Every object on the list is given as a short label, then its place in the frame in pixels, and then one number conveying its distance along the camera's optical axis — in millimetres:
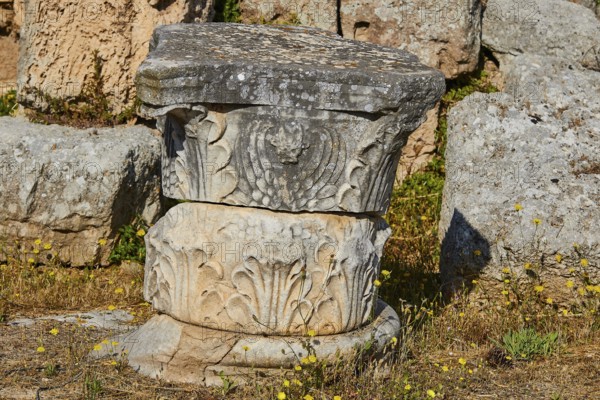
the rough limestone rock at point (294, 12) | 12768
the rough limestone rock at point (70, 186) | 10739
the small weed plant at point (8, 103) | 12381
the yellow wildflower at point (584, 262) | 9521
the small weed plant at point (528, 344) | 9016
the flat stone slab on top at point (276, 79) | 7417
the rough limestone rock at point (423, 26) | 12744
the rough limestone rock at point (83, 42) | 11544
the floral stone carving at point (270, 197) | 7651
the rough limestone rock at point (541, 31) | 12916
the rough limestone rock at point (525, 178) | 9724
